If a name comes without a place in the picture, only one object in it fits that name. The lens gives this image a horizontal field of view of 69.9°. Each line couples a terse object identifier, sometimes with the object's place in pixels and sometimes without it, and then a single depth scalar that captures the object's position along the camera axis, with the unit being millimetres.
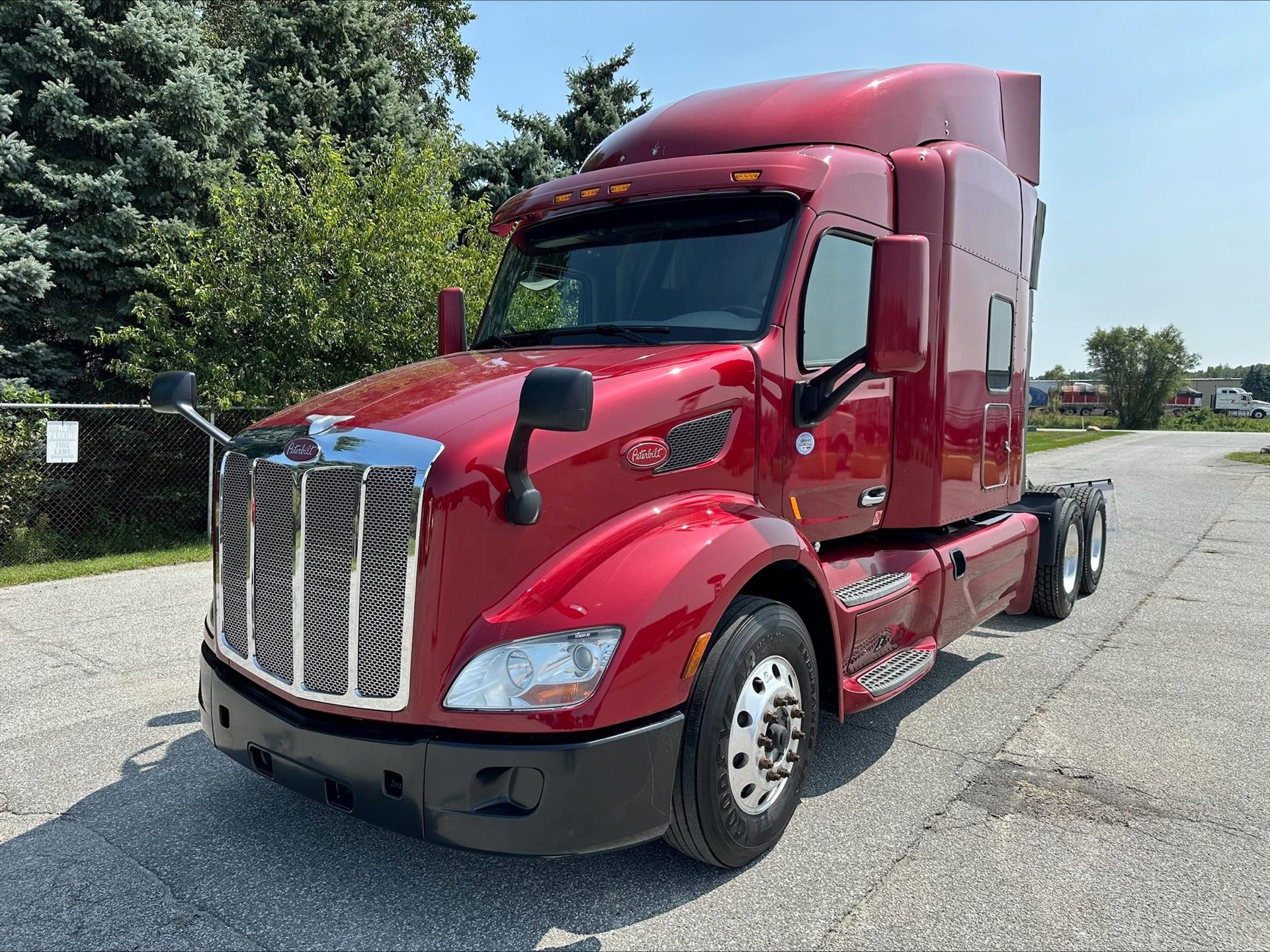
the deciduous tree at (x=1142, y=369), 70688
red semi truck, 2816
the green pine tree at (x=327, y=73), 15344
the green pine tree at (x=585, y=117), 21812
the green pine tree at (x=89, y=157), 11188
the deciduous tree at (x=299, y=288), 11203
